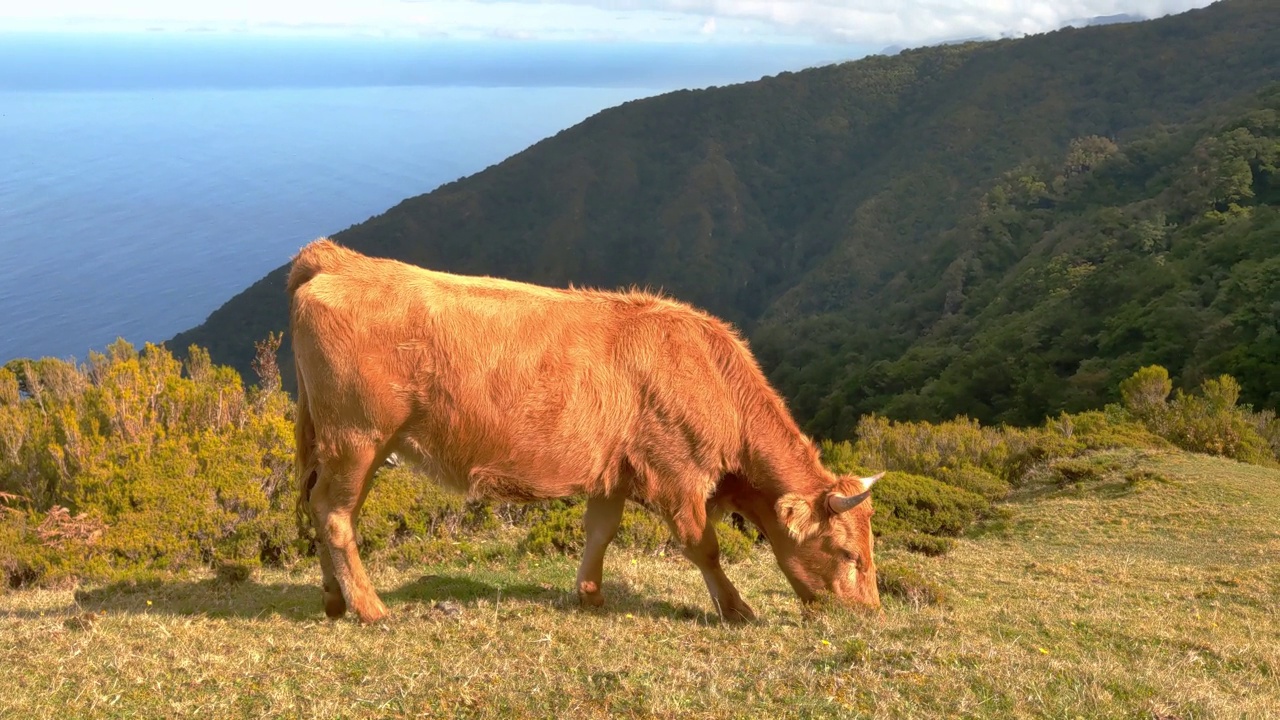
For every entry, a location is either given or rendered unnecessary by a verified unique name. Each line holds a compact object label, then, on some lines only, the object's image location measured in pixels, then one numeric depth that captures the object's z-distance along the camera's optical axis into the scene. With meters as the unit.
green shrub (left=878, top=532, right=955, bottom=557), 13.15
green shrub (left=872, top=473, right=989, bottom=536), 15.31
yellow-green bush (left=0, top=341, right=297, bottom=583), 11.19
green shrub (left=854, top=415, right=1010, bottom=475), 23.08
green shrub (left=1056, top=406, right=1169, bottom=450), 22.98
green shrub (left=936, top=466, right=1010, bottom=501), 19.84
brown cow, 6.39
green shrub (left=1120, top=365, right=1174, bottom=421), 27.80
